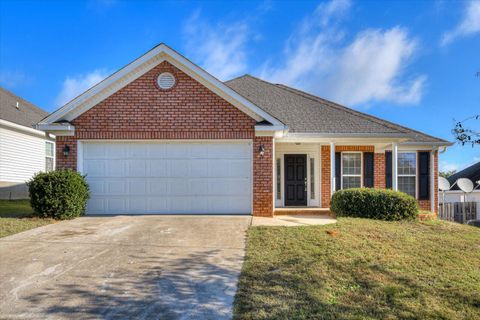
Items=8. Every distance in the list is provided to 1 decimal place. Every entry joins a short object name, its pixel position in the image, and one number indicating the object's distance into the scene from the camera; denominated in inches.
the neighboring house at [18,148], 681.0
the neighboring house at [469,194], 849.5
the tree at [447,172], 2036.0
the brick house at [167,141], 439.2
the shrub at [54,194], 403.9
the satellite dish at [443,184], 686.5
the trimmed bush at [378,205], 423.5
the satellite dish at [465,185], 745.6
